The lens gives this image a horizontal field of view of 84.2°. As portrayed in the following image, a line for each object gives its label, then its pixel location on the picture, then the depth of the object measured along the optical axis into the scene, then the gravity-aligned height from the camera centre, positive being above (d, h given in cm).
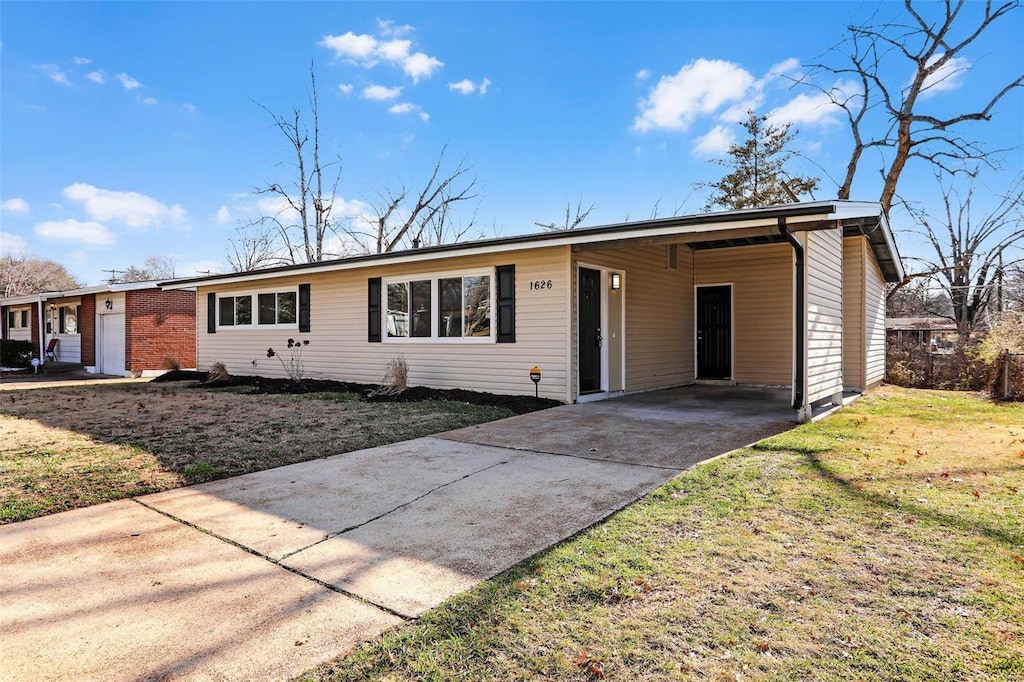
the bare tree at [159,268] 4294 +559
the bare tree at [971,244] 2270 +397
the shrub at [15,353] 1919 -40
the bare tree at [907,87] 1698 +814
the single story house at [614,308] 742 +55
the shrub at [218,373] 1309 -76
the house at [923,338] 1248 -2
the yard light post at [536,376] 876 -57
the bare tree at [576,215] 2575 +566
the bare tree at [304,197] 2603 +695
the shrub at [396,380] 984 -71
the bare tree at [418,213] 2622 +612
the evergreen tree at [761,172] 2131 +643
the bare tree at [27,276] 3778 +460
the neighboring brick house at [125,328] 1700 +40
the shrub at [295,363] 1274 -52
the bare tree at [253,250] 3145 +531
